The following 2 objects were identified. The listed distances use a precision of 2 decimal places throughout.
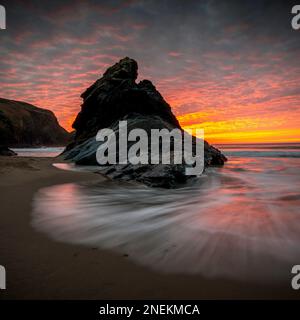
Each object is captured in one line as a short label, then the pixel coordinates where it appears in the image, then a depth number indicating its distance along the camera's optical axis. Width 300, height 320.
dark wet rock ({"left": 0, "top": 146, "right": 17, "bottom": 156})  19.87
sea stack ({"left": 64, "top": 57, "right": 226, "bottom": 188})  13.51
